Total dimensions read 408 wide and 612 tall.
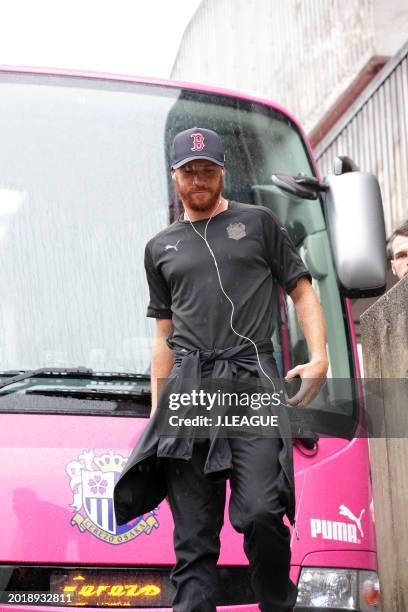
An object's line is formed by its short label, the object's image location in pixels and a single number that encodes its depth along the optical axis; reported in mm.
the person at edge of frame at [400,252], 5750
